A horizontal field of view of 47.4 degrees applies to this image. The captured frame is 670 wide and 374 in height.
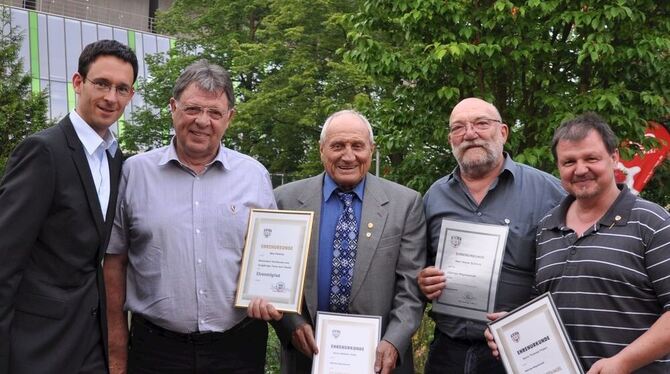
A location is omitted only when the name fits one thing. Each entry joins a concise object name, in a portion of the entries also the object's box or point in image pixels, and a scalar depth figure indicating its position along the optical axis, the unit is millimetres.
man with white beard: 4453
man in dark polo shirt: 3590
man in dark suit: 3566
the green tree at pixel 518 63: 9375
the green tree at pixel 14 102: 13906
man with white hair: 4422
